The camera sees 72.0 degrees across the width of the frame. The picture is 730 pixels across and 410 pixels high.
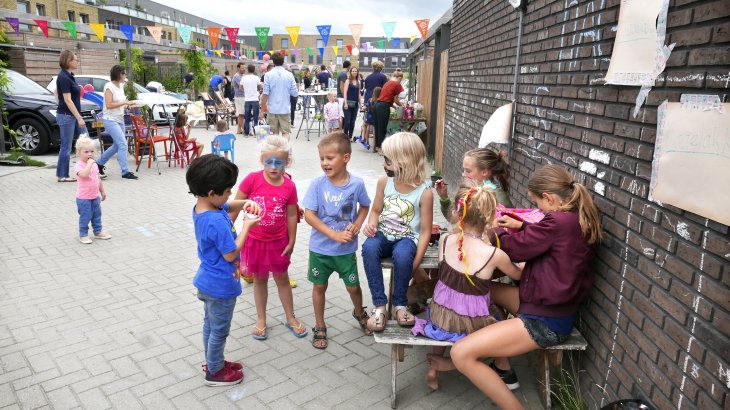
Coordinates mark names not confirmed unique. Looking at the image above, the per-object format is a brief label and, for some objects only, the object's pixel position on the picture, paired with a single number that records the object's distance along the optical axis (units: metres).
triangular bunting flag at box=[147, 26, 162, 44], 17.83
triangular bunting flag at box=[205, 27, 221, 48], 19.62
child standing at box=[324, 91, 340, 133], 13.79
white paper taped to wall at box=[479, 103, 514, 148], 4.57
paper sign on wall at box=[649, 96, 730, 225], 1.84
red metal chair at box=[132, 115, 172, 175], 9.91
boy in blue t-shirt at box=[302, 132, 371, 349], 3.51
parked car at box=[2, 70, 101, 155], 10.64
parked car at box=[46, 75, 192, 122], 15.04
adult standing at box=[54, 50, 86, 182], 8.20
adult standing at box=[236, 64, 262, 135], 13.90
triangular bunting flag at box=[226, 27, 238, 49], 20.52
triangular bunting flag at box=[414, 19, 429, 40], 14.26
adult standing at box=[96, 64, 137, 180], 8.78
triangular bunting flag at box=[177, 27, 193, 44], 19.16
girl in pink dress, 3.67
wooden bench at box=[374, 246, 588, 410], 2.85
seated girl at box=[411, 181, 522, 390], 2.88
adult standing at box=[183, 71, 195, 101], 21.91
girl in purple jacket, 2.71
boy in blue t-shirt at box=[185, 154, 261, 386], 2.92
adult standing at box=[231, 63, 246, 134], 15.69
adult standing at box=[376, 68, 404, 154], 11.60
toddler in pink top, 5.50
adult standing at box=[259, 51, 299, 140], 10.23
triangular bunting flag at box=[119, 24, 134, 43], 15.08
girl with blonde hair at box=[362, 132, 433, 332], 3.38
